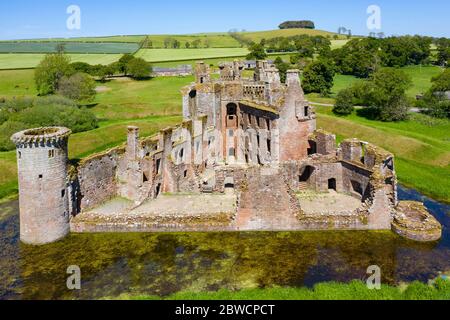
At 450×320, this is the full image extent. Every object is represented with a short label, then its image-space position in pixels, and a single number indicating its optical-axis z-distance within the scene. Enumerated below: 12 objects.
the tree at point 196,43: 188.38
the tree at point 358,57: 112.56
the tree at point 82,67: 110.21
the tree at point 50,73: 94.38
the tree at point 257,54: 122.50
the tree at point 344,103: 76.25
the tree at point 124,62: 116.88
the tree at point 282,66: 102.53
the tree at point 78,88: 86.69
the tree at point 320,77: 93.44
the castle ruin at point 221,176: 29.50
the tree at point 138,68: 112.81
